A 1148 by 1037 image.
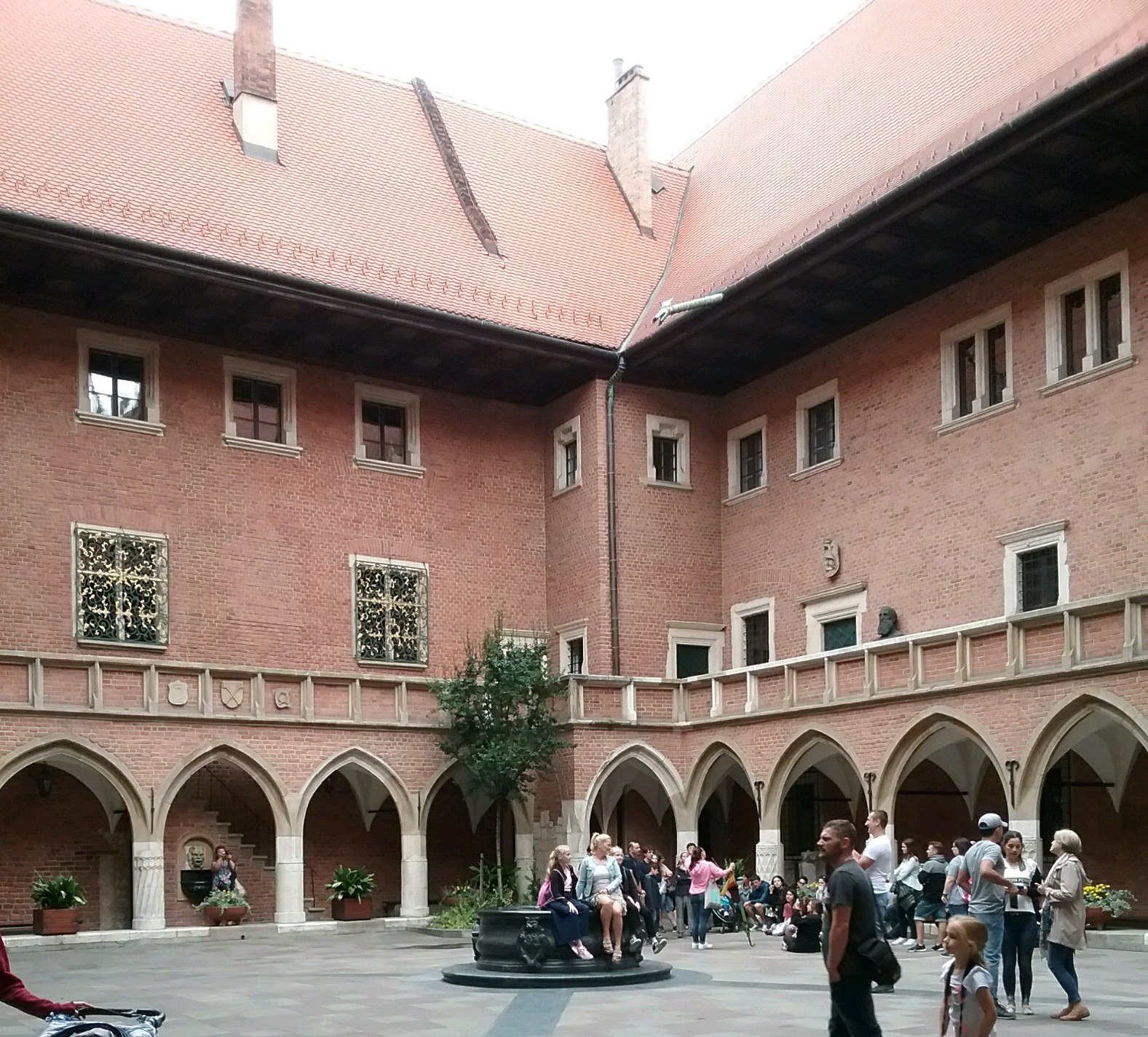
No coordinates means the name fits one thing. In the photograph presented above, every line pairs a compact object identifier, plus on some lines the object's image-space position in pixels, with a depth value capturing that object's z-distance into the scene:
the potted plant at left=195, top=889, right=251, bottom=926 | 24.50
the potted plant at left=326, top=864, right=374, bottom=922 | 25.61
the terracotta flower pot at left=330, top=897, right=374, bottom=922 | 25.61
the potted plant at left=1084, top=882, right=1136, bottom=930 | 19.80
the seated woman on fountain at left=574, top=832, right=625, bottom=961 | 15.43
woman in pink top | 20.25
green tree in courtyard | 25.27
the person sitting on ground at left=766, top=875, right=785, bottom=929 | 23.27
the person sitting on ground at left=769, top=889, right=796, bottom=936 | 21.62
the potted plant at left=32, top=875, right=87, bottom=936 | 22.78
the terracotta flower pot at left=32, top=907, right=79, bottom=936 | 22.75
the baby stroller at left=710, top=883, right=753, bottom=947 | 23.83
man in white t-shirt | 14.19
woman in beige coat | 11.95
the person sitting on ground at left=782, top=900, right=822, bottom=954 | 18.95
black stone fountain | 15.16
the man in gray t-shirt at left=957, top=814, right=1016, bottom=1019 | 11.70
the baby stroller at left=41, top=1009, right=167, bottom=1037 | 7.01
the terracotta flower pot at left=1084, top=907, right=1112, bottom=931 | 19.77
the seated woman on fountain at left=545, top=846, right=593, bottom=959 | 15.33
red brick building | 22.16
